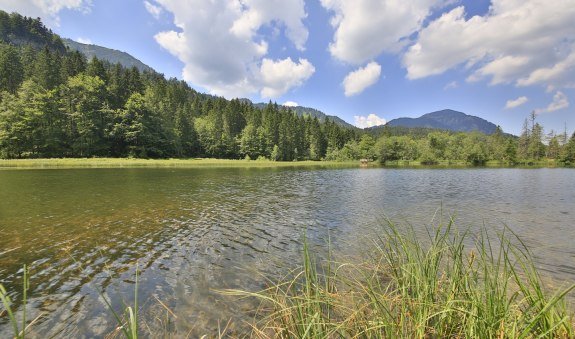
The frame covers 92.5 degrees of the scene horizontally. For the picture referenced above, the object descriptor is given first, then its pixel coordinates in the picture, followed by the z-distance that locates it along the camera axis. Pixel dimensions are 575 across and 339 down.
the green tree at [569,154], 101.50
